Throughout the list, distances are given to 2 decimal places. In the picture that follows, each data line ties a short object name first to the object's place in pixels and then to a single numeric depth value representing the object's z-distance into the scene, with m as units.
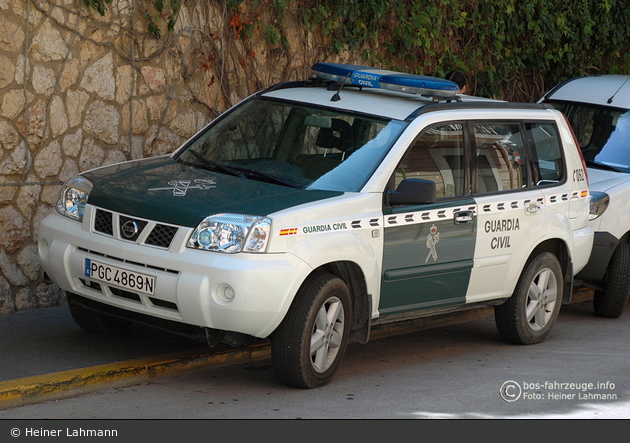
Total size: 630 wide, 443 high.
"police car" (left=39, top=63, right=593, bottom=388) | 9.11
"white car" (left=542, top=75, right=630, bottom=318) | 14.22
